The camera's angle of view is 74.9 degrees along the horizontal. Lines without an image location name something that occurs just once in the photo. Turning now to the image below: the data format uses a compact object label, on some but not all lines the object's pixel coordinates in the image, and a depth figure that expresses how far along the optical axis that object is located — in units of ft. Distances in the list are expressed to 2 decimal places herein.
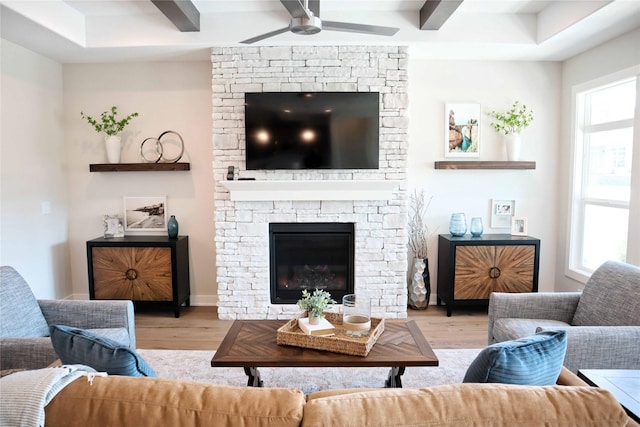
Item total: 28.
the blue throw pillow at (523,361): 4.56
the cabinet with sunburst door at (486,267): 13.51
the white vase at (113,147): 14.17
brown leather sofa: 3.53
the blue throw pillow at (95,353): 4.65
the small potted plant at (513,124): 14.14
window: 11.89
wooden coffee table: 6.98
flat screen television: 12.91
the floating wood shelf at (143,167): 13.96
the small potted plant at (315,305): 7.91
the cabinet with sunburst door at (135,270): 13.50
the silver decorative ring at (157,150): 14.47
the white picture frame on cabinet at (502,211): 14.78
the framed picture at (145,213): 14.73
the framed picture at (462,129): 14.44
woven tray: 7.13
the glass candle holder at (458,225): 14.01
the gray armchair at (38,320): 7.14
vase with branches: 14.26
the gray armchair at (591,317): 7.22
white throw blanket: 3.57
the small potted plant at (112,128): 14.14
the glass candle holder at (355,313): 7.73
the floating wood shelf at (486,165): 14.05
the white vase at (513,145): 14.14
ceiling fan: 7.57
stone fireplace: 12.91
